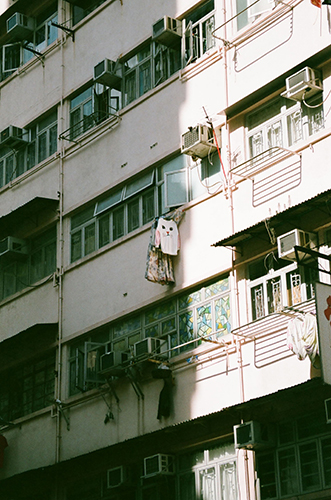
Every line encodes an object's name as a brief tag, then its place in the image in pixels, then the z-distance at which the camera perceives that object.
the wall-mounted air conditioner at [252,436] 14.55
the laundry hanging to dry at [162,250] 17.31
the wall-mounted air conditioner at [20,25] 24.14
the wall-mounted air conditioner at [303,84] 15.54
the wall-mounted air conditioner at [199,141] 17.34
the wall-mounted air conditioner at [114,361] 17.58
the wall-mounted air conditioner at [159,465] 16.12
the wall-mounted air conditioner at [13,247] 21.92
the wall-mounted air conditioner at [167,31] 19.08
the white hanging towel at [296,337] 13.88
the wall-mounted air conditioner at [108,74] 20.38
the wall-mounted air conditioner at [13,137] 23.27
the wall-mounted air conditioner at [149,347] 17.05
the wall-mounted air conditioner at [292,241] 14.71
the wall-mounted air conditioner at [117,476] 16.91
